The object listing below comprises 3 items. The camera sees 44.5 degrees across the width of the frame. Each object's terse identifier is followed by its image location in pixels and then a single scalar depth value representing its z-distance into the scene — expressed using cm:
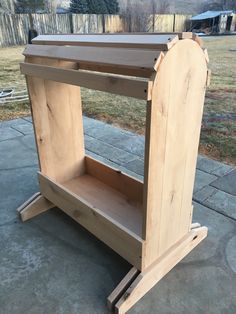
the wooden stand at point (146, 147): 113
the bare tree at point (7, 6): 2083
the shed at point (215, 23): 2612
